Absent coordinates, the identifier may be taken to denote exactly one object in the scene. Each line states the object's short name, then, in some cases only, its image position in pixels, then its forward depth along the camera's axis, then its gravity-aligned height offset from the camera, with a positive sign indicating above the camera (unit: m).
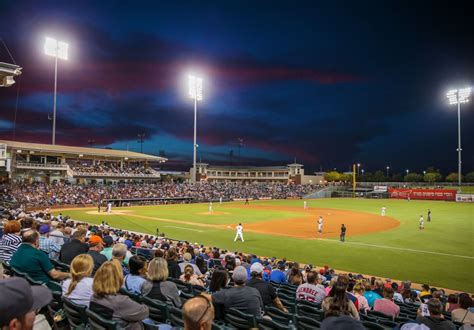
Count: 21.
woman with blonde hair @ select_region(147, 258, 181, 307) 5.57 -1.67
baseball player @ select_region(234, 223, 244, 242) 25.03 -3.70
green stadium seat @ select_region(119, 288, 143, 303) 5.60 -1.84
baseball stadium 4.72 -2.38
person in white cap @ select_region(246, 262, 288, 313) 6.46 -2.07
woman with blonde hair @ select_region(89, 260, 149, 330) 4.26 -1.50
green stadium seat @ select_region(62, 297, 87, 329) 4.57 -1.76
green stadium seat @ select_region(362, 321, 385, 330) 5.35 -2.21
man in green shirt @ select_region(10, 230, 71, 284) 6.11 -1.48
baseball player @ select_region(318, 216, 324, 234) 29.65 -3.71
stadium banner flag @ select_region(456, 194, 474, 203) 67.56 -3.02
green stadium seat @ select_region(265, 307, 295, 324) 5.70 -2.21
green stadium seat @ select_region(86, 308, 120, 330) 3.98 -1.63
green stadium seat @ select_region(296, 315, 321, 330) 5.21 -2.14
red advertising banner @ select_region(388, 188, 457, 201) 70.75 -2.41
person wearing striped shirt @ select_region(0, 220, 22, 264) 7.90 -1.40
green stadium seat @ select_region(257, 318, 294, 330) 4.86 -1.99
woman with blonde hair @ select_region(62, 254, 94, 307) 4.88 -1.44
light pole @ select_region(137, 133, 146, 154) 106.44 +13.08
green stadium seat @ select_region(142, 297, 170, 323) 5.16 -1.92
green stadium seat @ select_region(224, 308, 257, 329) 4.95 -1.98
